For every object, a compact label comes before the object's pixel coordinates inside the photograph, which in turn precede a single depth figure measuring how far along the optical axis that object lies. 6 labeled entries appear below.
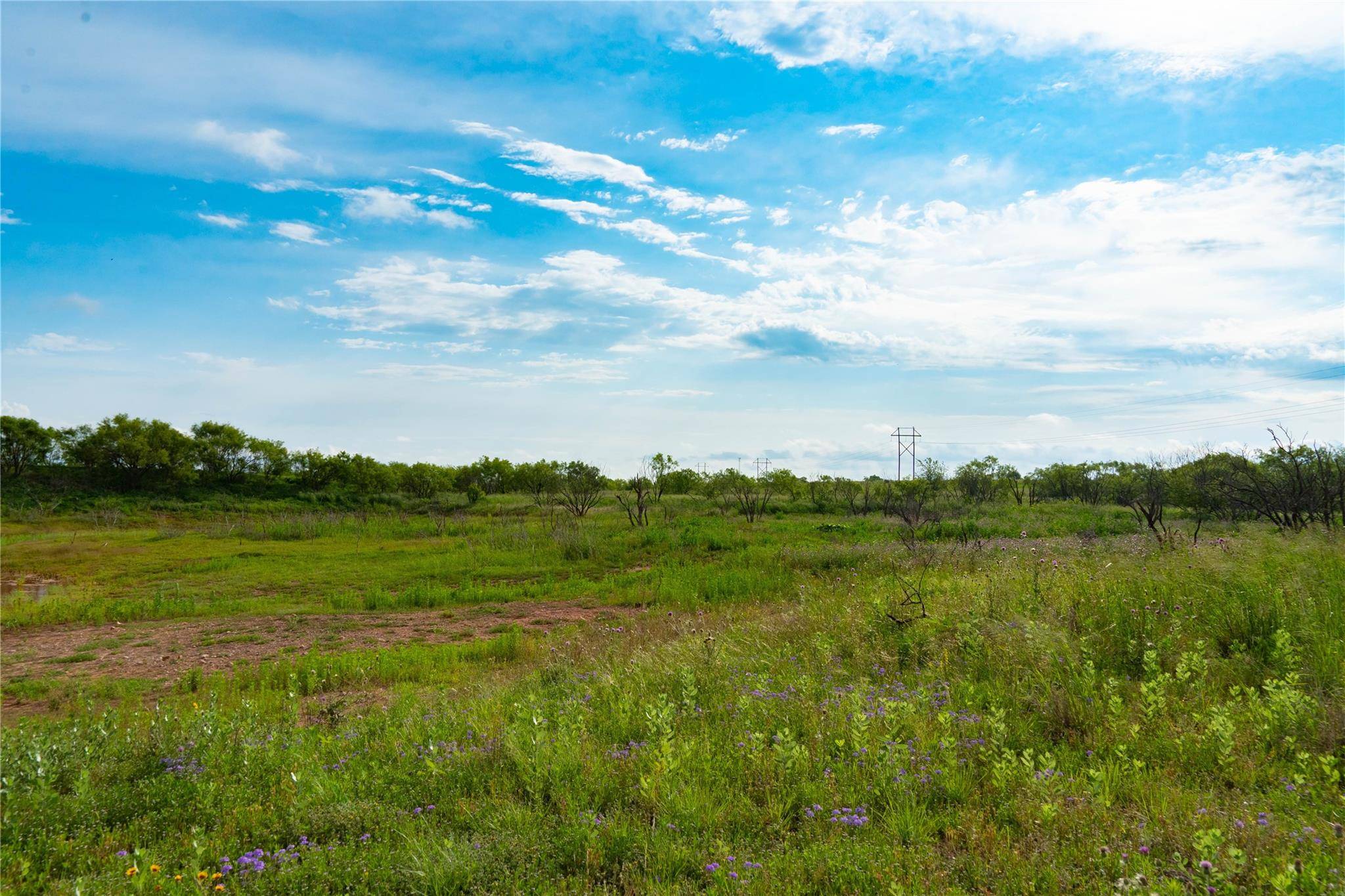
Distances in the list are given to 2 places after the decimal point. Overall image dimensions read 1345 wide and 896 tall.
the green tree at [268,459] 65.31
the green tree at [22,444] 56.50
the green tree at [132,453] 57.22
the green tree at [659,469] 56.48
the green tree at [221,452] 62.03
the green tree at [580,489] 43.50
